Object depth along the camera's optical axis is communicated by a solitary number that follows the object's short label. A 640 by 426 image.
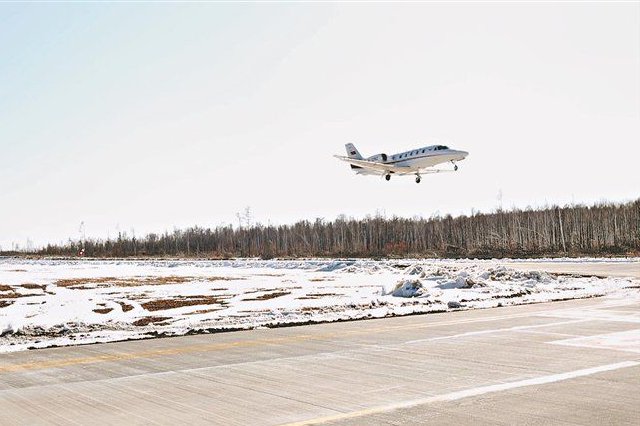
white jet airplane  43.25
